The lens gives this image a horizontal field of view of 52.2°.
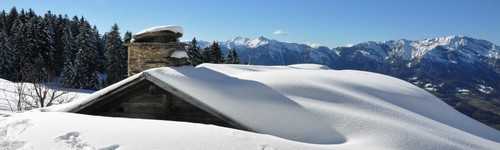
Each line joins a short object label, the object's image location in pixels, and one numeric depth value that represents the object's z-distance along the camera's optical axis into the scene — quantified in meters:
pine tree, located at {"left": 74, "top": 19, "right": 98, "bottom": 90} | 58.16
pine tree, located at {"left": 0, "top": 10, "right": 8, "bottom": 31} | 70.99
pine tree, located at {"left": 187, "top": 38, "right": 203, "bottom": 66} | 58.41
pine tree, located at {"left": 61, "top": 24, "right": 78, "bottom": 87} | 58.12
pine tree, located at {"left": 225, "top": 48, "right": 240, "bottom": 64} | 58.24
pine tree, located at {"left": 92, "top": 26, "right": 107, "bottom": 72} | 68.69
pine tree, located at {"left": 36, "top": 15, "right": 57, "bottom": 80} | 65.00
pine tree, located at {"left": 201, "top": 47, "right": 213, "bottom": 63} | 59.26
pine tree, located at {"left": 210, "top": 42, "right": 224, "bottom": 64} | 59.03
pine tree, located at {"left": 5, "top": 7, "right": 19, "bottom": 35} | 73.91
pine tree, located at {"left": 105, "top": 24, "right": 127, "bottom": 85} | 65.38
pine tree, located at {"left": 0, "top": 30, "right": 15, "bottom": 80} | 61.38
